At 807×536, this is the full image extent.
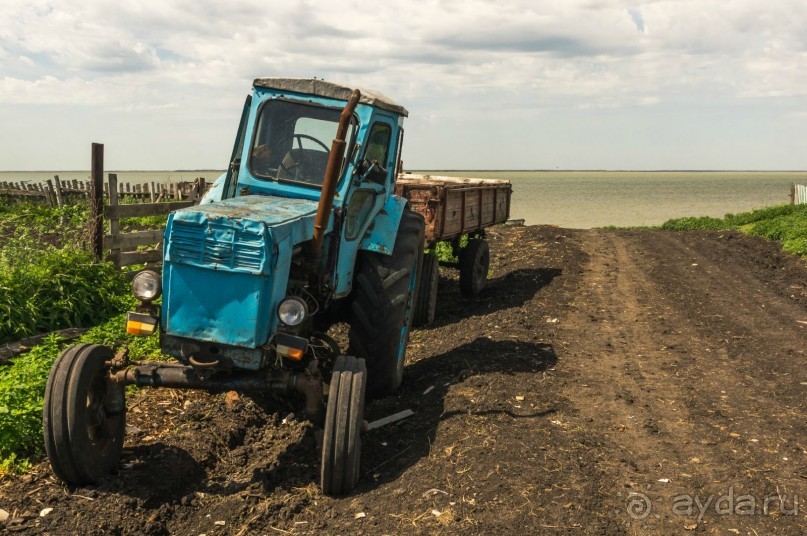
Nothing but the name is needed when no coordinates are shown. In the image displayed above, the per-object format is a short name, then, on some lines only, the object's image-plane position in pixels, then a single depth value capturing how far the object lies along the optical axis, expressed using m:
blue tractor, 5.06
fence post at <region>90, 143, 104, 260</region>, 10.55
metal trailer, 10.34
